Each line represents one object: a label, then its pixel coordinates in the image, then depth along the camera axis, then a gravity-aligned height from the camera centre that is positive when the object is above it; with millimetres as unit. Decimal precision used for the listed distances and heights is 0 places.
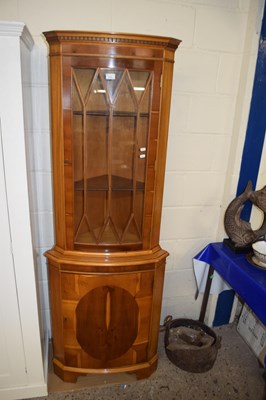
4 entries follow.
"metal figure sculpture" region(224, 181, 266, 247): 1696 -531
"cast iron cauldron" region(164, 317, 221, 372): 1791 -1393
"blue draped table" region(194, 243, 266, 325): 1477 -800
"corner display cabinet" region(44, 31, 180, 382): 1271 -351
